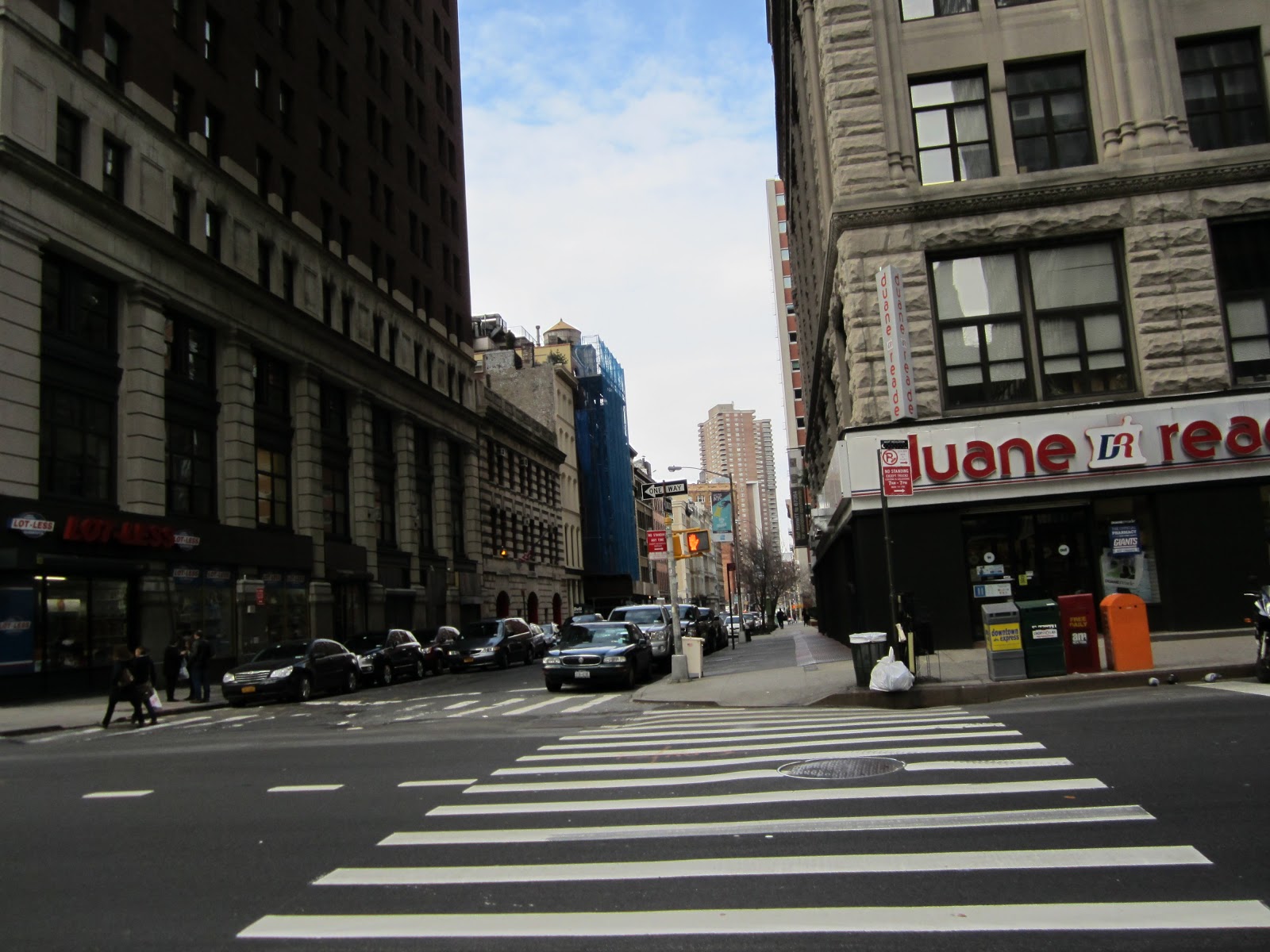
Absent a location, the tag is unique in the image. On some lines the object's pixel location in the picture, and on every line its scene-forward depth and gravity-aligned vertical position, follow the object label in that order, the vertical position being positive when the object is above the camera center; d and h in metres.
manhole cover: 9.59 -1.50
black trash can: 16.77 -0.75
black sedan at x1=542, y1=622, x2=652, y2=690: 23.59 -0.82
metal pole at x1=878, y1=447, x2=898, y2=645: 16.27 +0.43
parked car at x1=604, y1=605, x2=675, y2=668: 30.11 -0.22
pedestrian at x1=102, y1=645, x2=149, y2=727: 20.86 -0.68
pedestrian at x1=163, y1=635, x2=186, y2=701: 26.33 -0.47
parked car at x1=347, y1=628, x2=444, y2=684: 30.83 -0.66
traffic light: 23.11 +1.56
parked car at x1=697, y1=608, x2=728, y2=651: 40.56 -0.64
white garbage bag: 15.56 -1.08
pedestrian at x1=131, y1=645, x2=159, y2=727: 21.22 -0.61
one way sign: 25.09 +2.99
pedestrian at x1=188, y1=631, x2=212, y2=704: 26.00 -0.60
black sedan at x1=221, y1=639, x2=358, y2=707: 24.80 -0.80
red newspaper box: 16.11 -0.75
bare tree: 94.00 +3.53
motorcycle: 14.45 -0.73
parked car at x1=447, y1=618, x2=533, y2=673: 37.91 -0.66
